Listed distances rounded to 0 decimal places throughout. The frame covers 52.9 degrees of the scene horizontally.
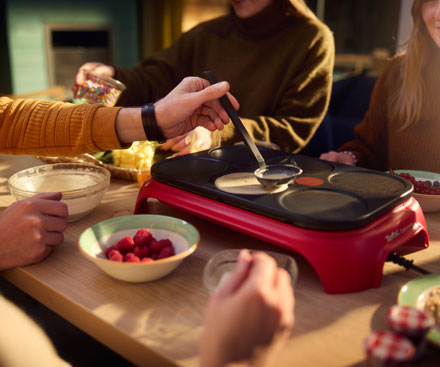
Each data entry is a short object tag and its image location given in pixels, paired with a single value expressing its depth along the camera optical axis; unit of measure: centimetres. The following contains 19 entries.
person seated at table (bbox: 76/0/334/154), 182
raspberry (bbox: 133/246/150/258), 77
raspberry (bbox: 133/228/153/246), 80
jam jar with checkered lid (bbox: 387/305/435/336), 56
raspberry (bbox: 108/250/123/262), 75
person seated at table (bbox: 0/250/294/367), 51
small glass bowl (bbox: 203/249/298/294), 71
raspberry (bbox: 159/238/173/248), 80
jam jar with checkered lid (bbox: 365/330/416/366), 53
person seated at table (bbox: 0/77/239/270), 105
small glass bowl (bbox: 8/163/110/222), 100
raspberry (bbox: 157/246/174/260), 77
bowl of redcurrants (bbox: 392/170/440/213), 103
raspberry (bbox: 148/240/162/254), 79
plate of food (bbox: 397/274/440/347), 66
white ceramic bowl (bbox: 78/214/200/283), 74
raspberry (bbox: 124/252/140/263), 75
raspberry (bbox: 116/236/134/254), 79
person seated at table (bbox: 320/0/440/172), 153
